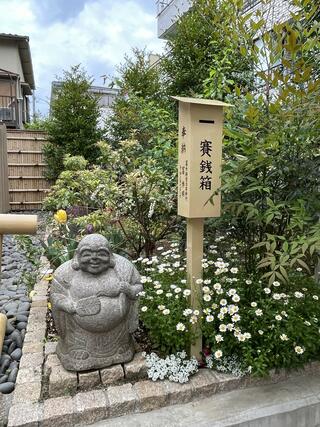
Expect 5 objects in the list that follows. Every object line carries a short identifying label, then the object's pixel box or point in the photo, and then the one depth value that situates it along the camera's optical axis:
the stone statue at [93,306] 2.15
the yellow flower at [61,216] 3.90
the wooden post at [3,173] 7.80
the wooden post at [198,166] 2.23
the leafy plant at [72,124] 8.55
